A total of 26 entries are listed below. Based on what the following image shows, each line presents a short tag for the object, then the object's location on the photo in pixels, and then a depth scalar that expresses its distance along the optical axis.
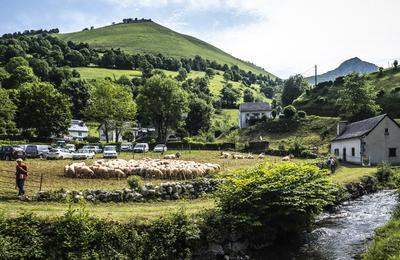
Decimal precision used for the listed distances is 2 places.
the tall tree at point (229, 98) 160.88
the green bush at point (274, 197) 20.98
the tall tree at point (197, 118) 112.56
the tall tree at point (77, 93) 124.94
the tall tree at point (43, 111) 81.00
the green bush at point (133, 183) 25.27
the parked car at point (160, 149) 69.12
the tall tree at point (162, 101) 91.50
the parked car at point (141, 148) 69.22
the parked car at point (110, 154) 54.83
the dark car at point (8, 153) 44.94
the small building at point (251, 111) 114.41
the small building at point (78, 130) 105.69
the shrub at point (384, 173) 40.85
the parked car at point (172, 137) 107.44
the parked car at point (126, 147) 71.65
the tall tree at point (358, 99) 80.88
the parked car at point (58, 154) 50.09
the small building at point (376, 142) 52.50
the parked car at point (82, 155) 51.19
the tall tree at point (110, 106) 85.06
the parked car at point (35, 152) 51.22
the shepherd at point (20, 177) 22.50
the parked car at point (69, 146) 63.62
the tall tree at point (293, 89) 133.88
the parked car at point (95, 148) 64.55
